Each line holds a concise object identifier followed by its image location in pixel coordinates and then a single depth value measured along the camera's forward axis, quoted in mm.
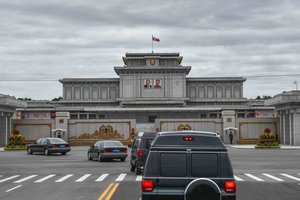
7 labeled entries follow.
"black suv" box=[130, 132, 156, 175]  24188
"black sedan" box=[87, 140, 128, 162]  34344
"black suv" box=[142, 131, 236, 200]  9789
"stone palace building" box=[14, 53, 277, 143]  102438
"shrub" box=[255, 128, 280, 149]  55938
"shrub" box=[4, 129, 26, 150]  55938
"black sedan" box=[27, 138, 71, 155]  43562
